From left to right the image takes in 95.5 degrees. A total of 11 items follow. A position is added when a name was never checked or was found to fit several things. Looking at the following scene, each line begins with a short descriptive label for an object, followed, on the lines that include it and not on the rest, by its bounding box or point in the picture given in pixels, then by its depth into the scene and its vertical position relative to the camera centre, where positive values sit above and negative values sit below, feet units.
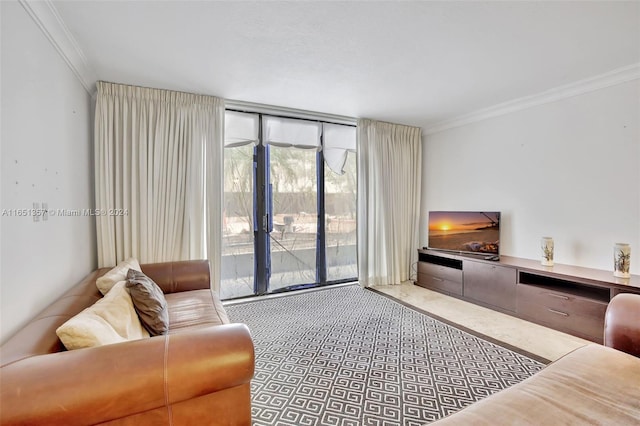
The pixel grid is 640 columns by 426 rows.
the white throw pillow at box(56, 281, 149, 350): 3.98 -1.82
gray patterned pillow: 5.90 -2.07
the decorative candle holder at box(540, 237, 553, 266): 10.34 -1.66
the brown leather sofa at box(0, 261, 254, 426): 3.16 -2.04
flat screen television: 12.05 -1.15
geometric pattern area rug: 5.77 -4.00
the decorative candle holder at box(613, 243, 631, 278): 8.61 -1.64
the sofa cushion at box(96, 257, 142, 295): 6.81 -1.70
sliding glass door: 12.38 +0.09
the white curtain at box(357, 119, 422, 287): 14.26 +0.36
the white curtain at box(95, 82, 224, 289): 9.55 +1.16
